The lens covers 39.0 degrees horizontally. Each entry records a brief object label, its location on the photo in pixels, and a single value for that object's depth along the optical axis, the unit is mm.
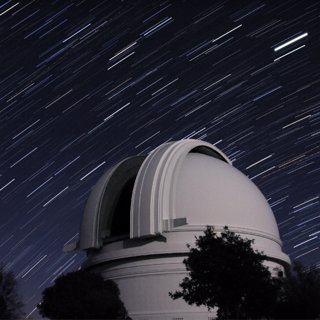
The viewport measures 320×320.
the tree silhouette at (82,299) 19984
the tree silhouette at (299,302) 18531
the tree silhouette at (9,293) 28838
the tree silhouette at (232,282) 15375
